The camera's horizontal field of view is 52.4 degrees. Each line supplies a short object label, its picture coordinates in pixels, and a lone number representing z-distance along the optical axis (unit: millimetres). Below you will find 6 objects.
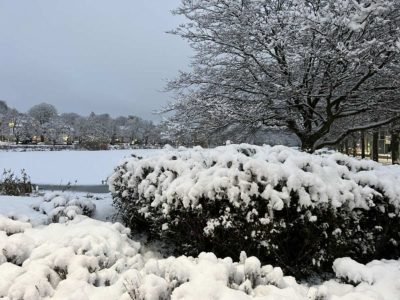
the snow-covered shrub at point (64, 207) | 5148
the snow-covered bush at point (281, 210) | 3926
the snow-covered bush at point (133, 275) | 2582
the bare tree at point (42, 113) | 94438
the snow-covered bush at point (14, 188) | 8844
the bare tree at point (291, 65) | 7367
